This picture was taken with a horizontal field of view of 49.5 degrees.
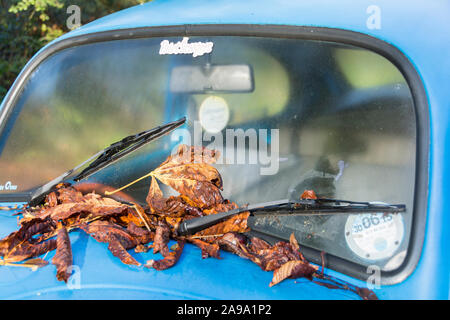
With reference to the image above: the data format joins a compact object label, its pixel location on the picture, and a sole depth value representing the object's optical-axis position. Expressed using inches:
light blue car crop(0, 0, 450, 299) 66.5
